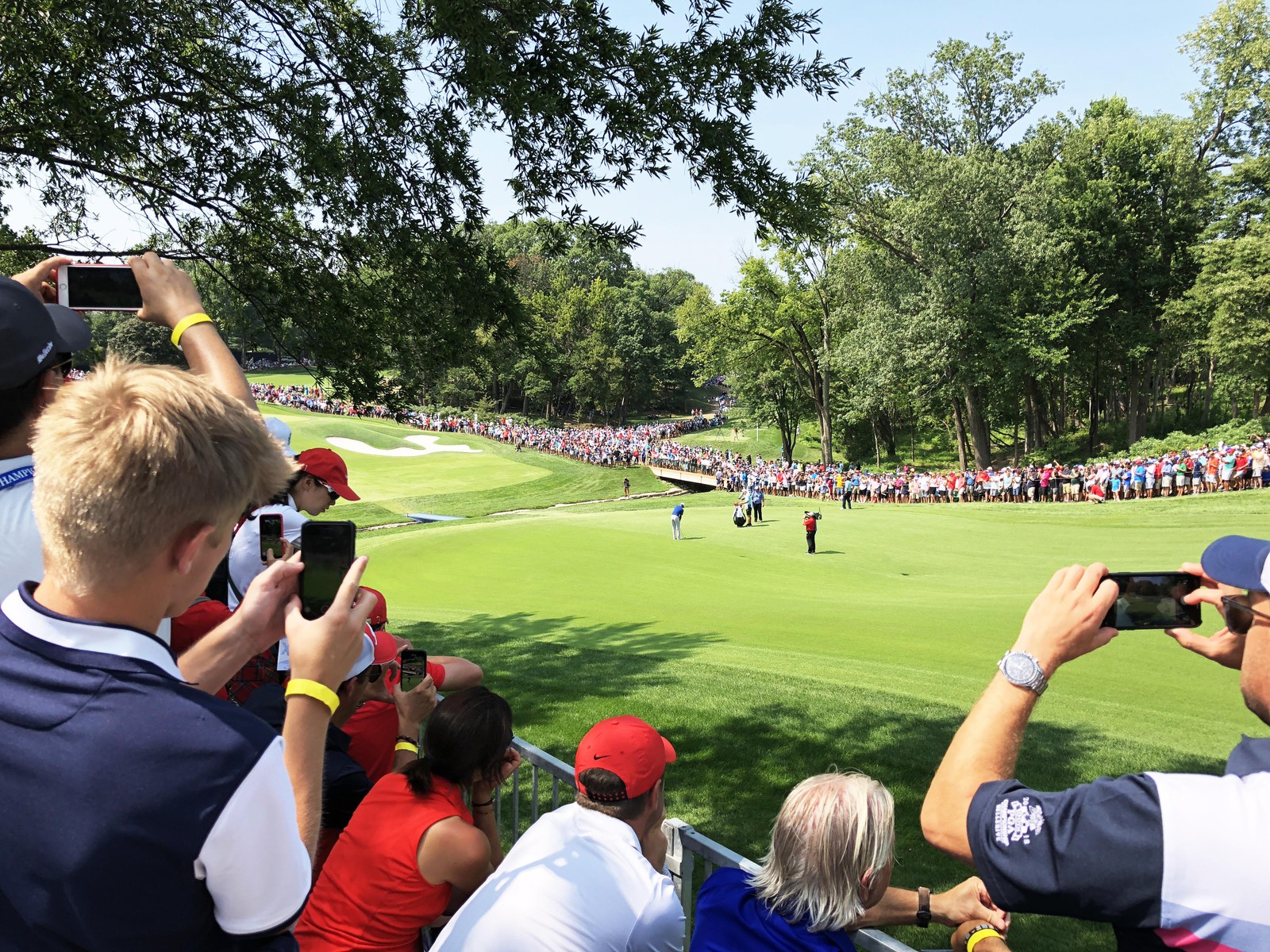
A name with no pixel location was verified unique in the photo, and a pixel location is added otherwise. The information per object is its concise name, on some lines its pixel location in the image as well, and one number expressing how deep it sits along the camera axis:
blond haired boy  1.37
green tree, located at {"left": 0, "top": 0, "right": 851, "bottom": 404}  6.20
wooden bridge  48.94
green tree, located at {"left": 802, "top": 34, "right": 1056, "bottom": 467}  41.34
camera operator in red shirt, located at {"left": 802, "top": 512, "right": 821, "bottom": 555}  23.78
